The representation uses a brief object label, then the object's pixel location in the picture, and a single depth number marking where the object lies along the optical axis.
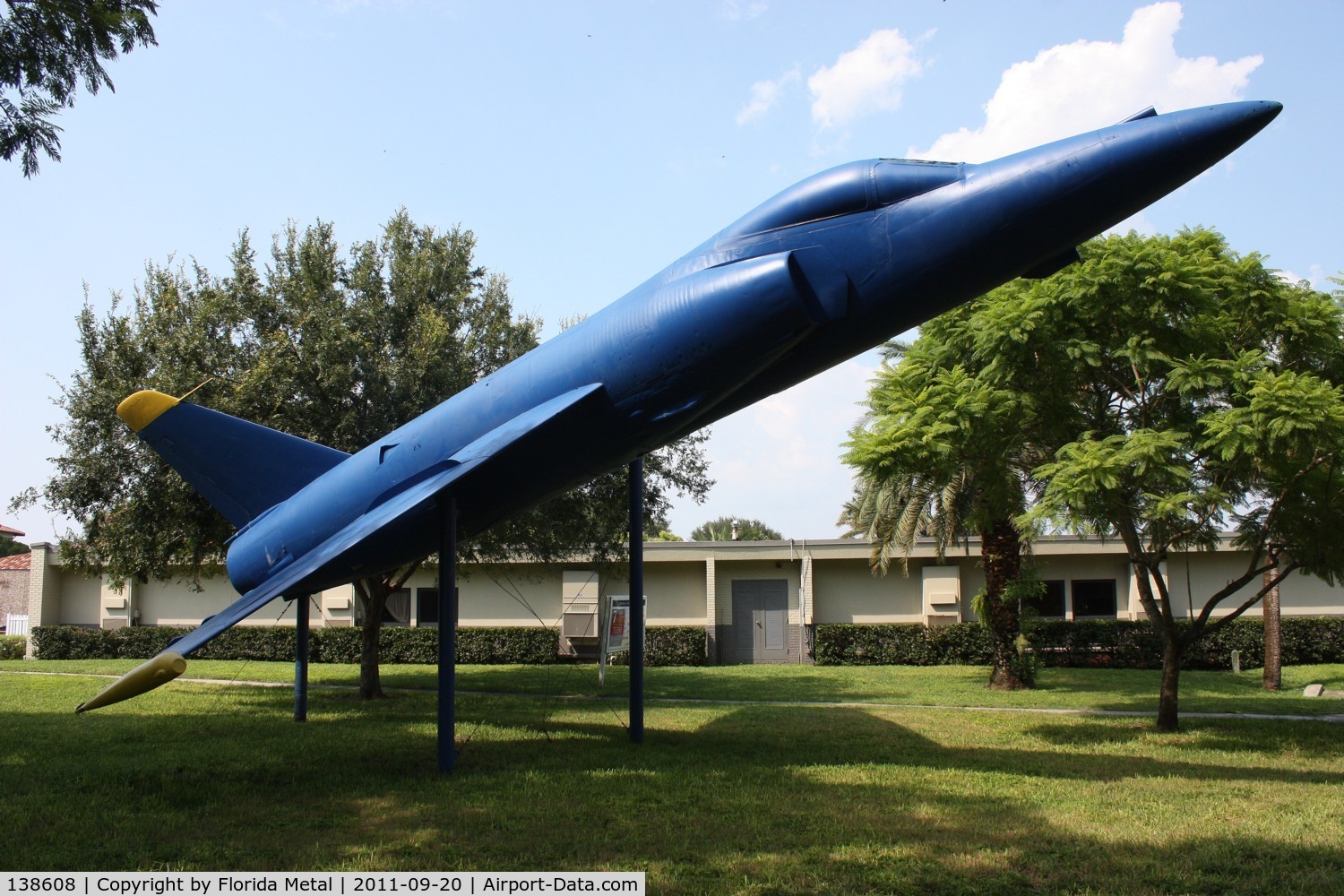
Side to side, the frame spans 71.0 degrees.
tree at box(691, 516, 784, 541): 74.36
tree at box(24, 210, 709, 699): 16.14
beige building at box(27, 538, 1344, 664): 28.39
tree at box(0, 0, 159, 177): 9.73
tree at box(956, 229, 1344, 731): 11.62
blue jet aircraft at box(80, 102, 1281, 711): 7.61
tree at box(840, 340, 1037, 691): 12.39
